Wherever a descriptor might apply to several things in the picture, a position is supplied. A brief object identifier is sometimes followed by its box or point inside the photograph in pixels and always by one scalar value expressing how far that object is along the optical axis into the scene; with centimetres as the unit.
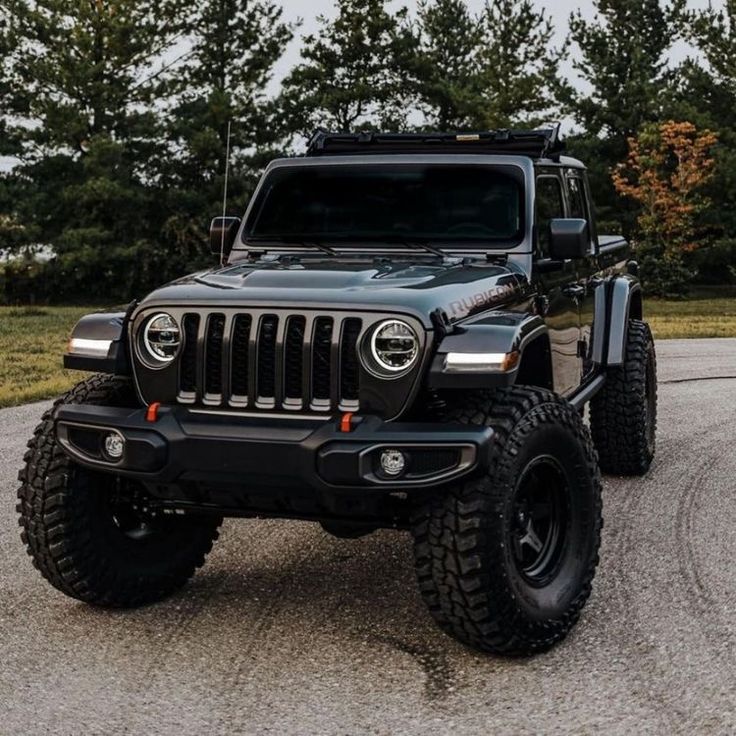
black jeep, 400
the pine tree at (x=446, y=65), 4247
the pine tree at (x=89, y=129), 3869
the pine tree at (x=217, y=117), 3959
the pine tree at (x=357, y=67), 4259
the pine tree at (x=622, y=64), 4428
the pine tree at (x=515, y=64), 4372
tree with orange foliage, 4016
